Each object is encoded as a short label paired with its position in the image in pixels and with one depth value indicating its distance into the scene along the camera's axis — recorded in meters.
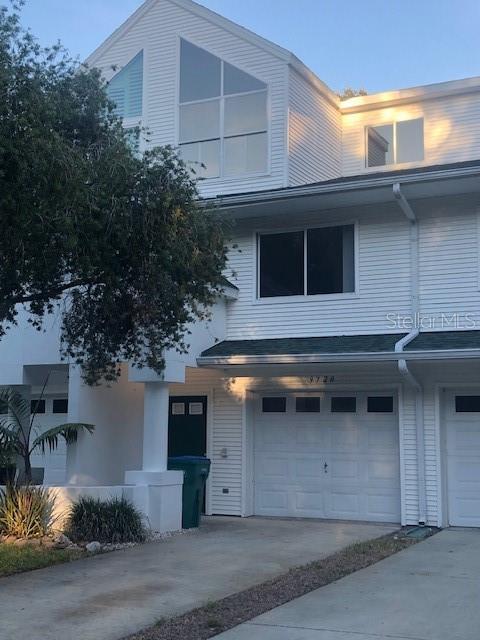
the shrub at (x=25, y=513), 11.02
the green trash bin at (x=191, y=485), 12.78
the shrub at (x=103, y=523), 11.24
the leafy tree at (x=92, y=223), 8.01
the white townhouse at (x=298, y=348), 13.04
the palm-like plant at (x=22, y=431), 11.78
